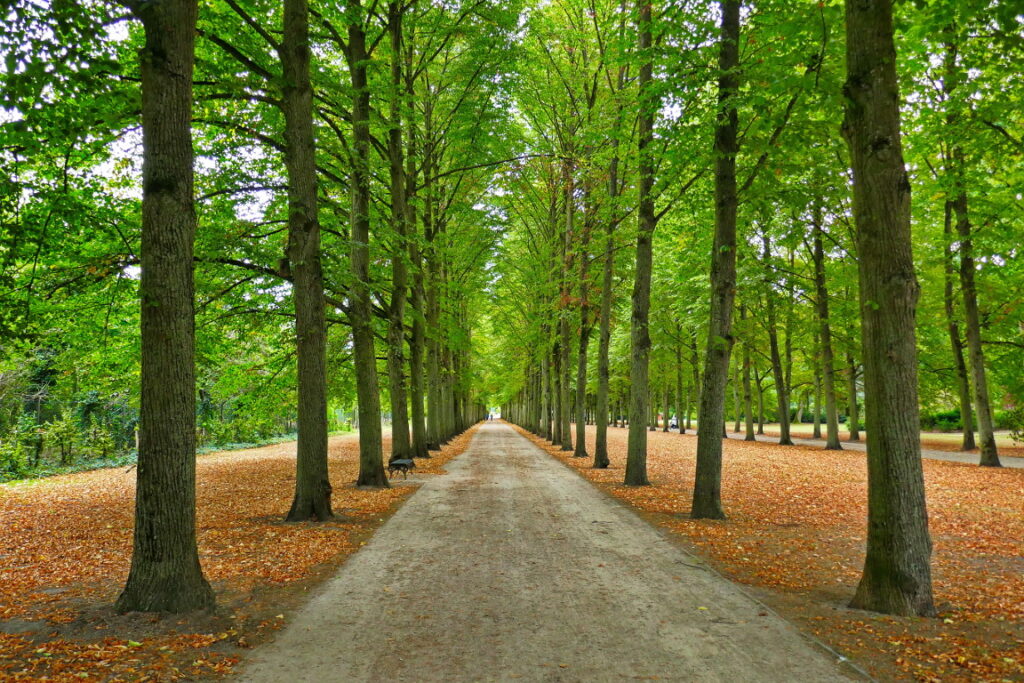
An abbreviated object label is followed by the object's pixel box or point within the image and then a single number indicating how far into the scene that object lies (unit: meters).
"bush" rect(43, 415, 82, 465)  19.55
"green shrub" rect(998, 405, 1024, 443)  17.54
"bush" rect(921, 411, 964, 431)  39.19
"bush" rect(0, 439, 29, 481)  16.81
